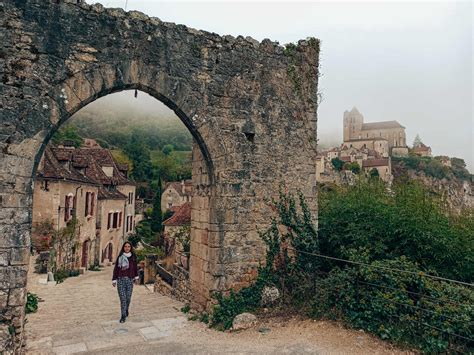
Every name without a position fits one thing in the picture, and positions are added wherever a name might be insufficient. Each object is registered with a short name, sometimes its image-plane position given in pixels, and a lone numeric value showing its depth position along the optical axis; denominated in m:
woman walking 6.98
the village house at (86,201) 17.73
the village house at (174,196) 48.91
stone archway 5.54
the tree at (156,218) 39.18
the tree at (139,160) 58.38
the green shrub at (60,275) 15.53
